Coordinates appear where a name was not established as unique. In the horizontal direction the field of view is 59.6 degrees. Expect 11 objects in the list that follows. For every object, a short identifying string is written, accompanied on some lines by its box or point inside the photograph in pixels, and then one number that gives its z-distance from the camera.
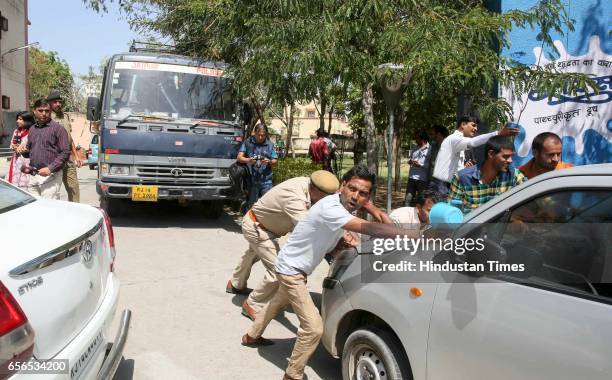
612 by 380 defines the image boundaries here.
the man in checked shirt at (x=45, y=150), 6.27
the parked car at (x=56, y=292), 2.00
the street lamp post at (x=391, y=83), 6.40
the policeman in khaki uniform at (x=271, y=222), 4.05
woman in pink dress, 6.36
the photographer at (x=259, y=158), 8.04
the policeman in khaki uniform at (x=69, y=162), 6.78
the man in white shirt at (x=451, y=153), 5.35
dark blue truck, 8.09
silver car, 2.09
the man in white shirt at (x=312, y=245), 3.20
